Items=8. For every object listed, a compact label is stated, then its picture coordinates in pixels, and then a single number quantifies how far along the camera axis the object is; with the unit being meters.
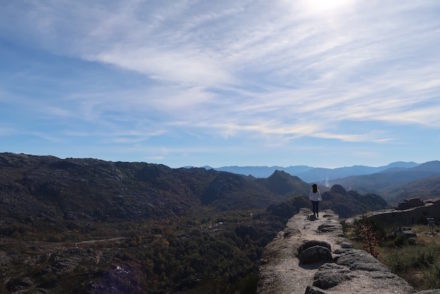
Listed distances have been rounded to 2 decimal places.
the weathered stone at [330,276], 9.82
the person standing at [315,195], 26.32
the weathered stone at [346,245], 15.30
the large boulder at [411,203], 30.97
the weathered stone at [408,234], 18.67
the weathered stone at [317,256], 13.38
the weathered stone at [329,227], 20.20
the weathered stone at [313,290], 8.60
